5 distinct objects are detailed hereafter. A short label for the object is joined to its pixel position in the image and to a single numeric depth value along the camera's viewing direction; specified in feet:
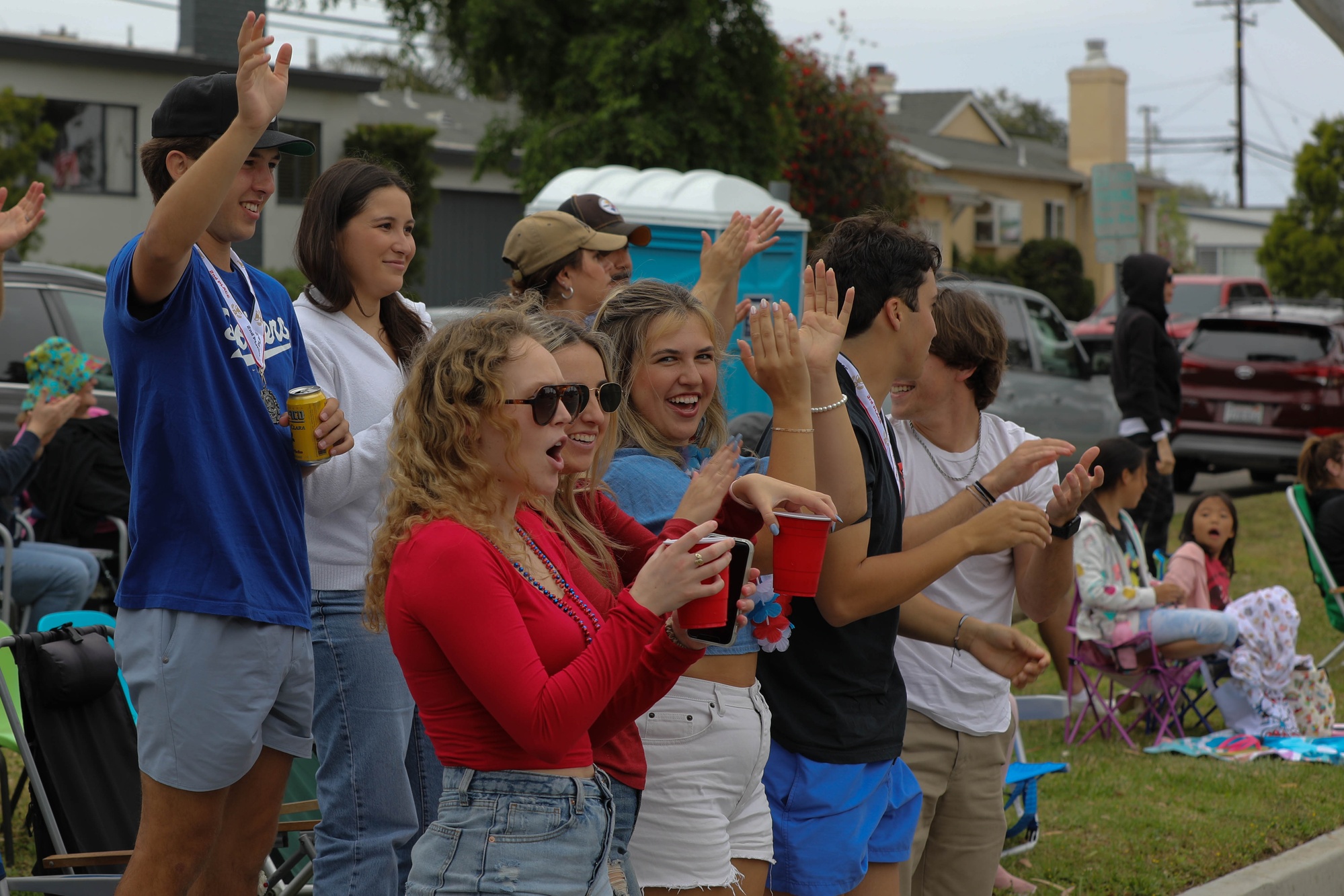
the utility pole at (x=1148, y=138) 237.86
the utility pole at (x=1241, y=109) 181.06
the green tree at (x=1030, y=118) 232.53
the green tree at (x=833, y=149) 82.74
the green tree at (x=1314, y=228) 97.25
